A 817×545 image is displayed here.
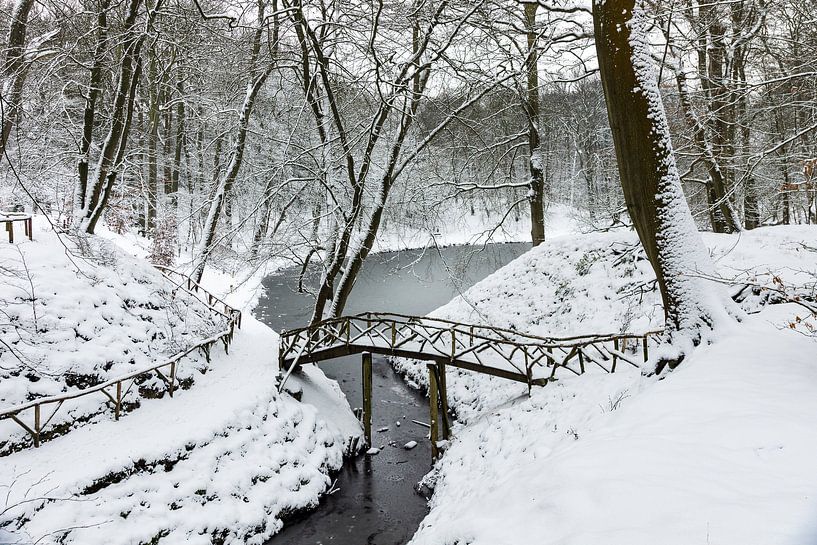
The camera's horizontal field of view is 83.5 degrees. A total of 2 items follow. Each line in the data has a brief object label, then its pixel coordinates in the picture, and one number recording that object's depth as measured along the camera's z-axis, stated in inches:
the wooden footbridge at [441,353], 394.3
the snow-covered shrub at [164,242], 695.1
